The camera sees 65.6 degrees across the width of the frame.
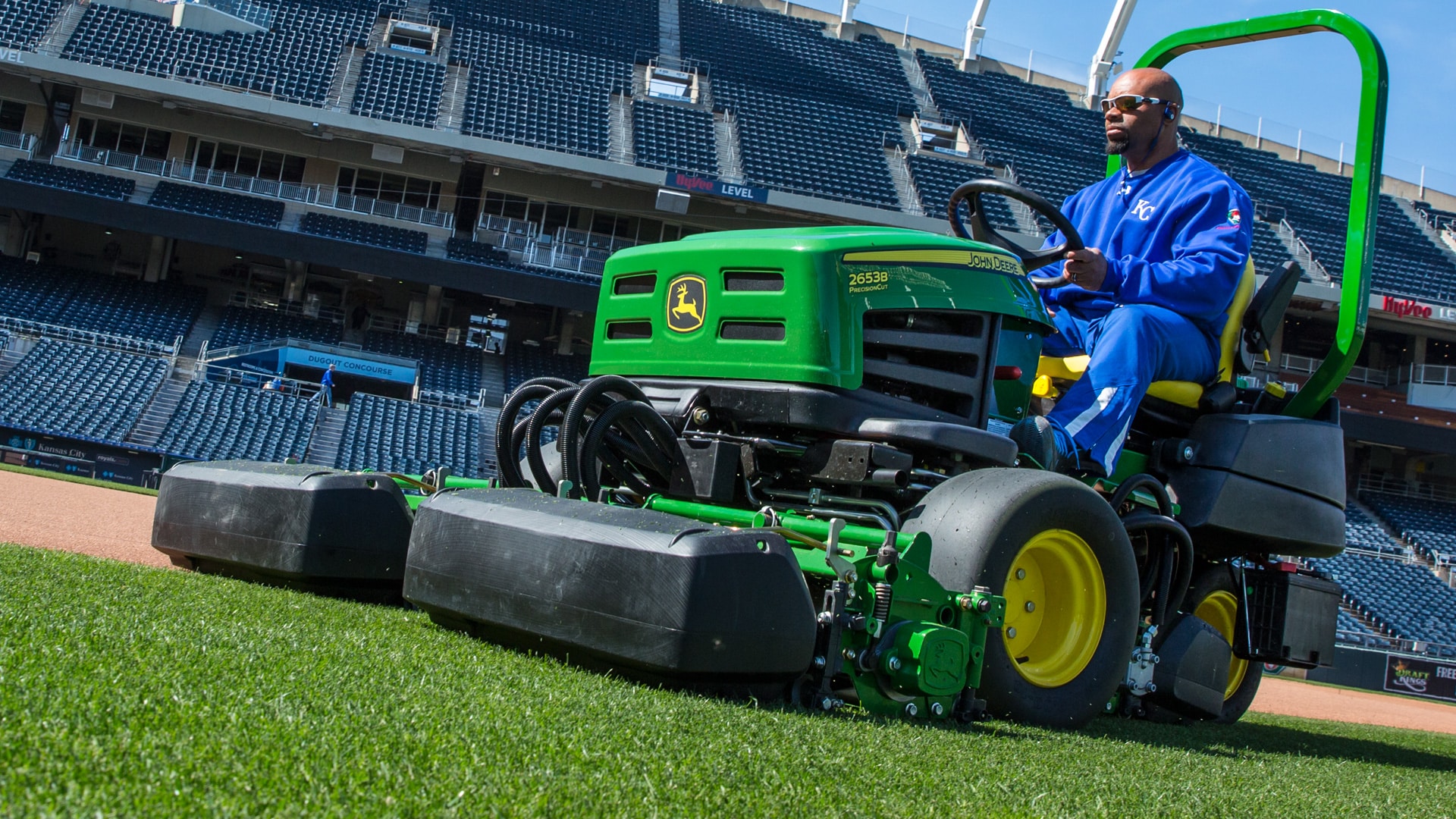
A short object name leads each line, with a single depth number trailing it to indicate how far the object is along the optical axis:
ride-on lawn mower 3.03
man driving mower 4.62
